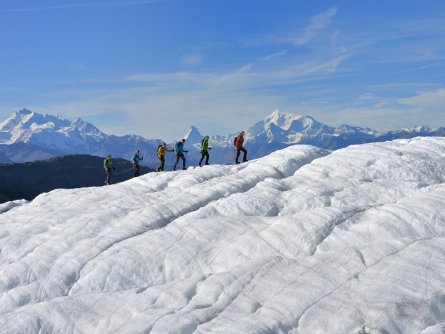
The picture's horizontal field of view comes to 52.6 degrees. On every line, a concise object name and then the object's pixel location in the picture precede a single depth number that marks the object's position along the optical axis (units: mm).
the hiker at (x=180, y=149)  40281
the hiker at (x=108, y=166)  43062
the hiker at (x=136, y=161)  43031
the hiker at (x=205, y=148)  40350
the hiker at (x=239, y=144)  39656
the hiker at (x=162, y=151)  42719
